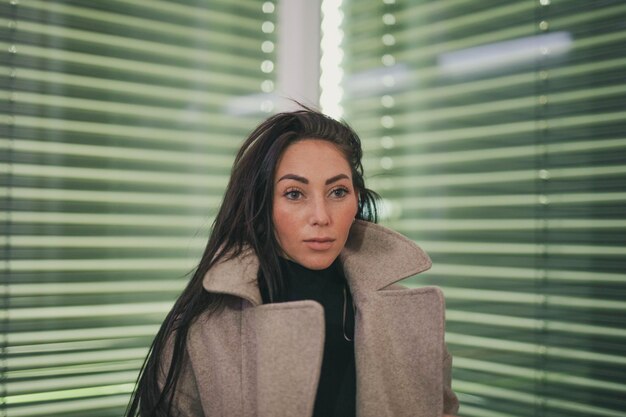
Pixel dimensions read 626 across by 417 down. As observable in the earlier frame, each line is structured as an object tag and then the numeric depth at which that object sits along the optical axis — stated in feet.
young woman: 3.71
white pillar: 6.56
